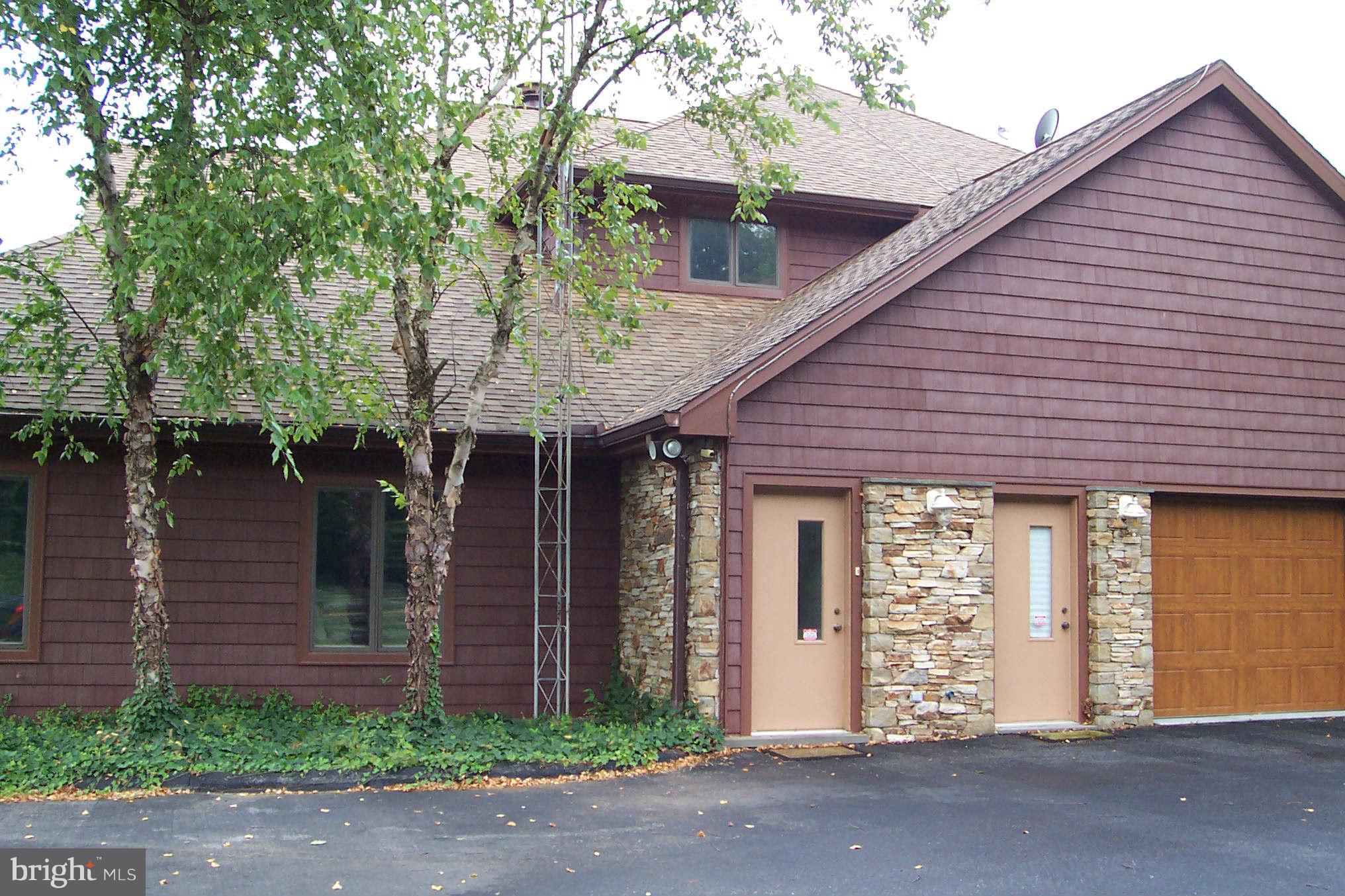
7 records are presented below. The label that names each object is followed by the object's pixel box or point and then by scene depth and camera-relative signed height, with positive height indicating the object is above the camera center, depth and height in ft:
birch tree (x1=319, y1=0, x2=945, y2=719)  27.17 +9.67
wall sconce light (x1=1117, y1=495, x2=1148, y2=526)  36.09 +0.95
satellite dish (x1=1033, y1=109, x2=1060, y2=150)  57.00 +19.60
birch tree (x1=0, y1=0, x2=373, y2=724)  26.30 +6.97
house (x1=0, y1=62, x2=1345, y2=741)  33.53 +1.08
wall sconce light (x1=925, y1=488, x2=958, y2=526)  33.91 +1.01
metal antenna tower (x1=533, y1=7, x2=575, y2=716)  34.01 +0.99
